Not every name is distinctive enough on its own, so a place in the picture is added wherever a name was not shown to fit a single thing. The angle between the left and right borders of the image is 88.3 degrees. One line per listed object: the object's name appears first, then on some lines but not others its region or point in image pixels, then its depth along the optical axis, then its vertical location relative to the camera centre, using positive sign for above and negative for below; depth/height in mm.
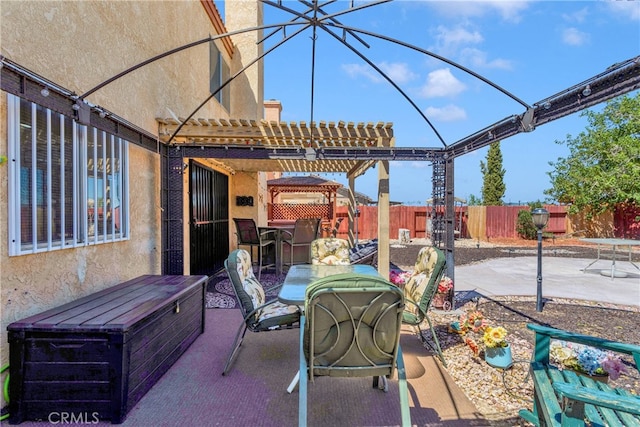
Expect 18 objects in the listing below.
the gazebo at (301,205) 11695 +380
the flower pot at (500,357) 2990 -1340
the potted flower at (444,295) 4648 -1208
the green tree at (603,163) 13852 +2182
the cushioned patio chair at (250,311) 2893 -921
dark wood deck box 2137 -1028
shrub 15706 -776
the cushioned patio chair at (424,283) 3079 -732
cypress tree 21719 +2082
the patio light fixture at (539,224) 4691 -188
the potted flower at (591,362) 2254 -1057
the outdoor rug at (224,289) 5148 -1443
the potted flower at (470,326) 3641 -1303
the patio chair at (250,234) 6465 -467
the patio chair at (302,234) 7125 -512
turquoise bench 1402 -990
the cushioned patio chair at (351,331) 1888 -713
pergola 4688 +949
